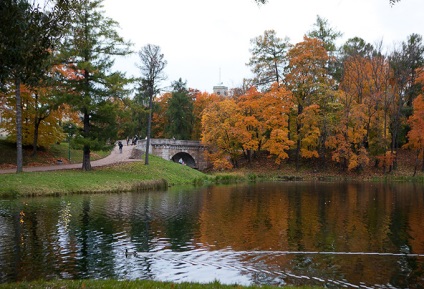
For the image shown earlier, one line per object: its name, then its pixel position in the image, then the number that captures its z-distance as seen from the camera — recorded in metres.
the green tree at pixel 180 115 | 67.38
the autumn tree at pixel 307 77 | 51.00
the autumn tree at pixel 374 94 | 48.94
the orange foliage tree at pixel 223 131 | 51.88
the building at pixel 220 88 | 147.88
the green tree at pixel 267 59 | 55.12
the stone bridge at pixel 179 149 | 53.22
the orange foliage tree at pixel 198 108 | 70.58
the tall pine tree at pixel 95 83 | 31.38
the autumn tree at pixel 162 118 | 74.56
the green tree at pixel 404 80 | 50.53
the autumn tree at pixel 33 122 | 37.34
